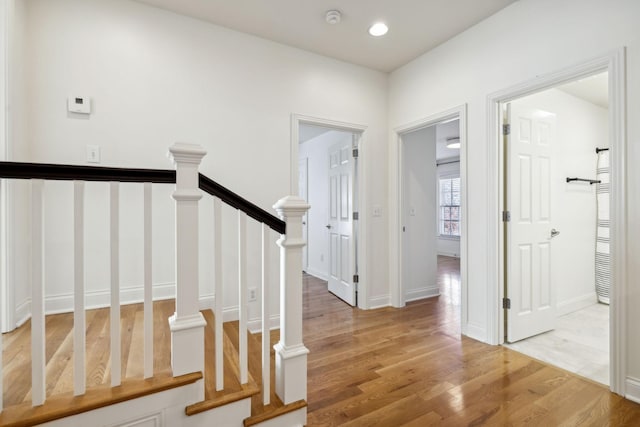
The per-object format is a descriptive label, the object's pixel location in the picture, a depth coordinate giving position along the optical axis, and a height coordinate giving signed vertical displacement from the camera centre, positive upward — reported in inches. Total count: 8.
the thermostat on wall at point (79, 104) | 86.4 +30.9
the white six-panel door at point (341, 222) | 143.5 -5.3
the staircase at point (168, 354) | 46.1 -27.5
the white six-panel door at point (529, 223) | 102.5 -4.0
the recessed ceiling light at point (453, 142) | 219.1 +50.1
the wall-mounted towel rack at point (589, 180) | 134.2 +14.1
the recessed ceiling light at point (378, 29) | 105.4 +64.2
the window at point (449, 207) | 303.1 +4.7
